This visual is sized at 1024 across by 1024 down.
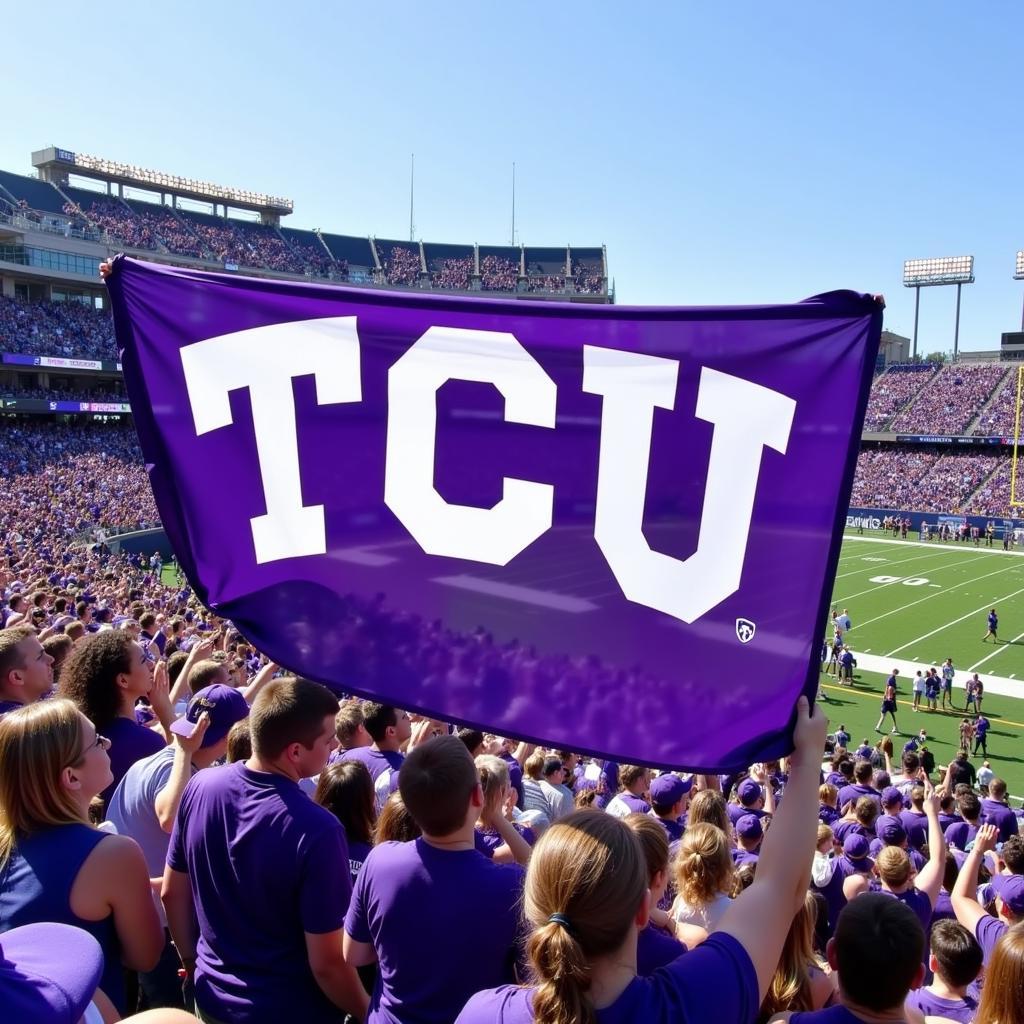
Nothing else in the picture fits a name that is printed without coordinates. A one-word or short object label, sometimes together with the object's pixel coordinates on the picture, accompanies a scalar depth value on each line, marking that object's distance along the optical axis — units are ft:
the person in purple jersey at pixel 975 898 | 12.39
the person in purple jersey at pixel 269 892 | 7.81
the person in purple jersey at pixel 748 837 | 14.80
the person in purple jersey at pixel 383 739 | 13.32
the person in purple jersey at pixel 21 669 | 13.50
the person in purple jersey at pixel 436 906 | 6.81
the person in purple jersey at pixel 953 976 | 10.00
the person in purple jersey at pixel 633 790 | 15.97
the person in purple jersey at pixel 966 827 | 21.65
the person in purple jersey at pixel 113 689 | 12.31
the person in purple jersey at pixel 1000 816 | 22.25
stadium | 9.28
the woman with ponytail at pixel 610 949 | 4.87
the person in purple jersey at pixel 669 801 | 14.75
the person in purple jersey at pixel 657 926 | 7.28
